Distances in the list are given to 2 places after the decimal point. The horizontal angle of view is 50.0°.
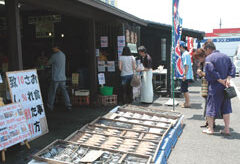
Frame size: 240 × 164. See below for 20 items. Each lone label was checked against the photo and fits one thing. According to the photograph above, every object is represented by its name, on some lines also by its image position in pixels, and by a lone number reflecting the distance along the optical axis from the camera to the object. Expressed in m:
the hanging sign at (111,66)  8.62
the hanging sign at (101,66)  8.64
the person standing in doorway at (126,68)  7.79
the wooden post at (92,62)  7.97
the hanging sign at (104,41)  8.79
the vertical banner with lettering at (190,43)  14.29
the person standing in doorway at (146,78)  7.91
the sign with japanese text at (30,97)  4.45
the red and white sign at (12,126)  3.92
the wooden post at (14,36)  4.64
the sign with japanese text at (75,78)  8.51
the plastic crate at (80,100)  8.16
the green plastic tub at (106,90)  8.16
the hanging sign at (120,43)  8.61
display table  3.64
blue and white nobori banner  6.92
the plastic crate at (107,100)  8.13
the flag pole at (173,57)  6.94
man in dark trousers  7.08
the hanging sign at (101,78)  8.25
